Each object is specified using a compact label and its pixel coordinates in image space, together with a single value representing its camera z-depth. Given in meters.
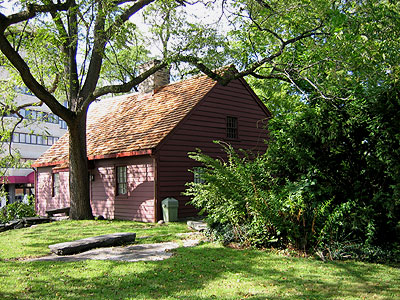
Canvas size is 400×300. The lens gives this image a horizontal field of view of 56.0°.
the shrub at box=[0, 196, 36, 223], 17.47
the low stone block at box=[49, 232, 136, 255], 9.05
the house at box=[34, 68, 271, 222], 16.08
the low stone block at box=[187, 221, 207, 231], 11.88
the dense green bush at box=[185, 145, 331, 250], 8.42
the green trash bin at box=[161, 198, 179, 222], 15.16
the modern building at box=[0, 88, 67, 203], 46.66
